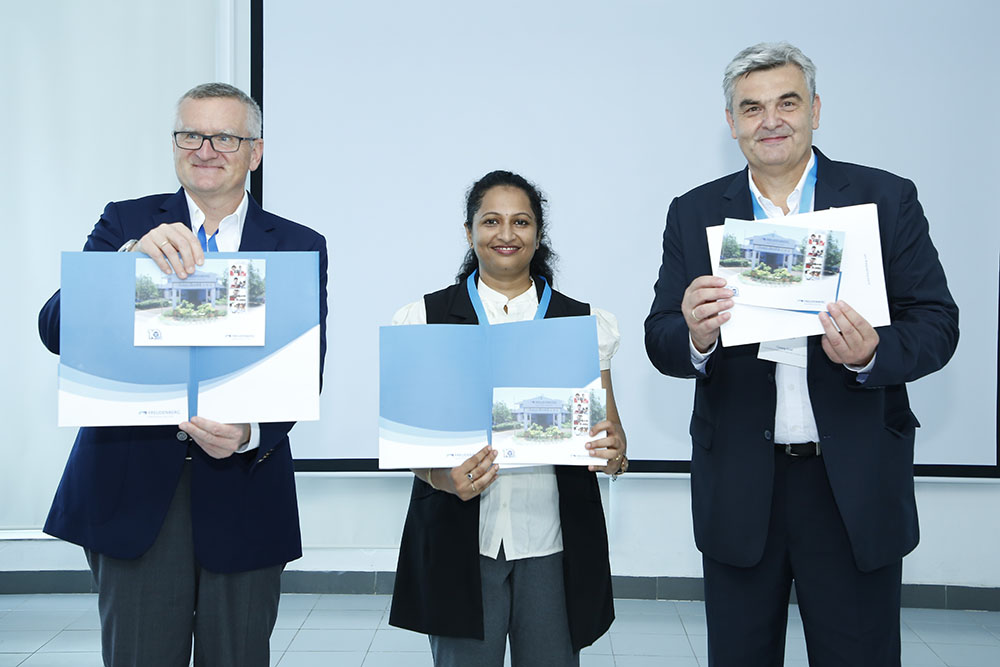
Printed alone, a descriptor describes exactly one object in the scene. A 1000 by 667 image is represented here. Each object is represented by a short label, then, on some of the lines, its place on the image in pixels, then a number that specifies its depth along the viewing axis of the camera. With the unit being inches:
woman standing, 71.4
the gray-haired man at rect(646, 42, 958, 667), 65.5
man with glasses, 63.1
